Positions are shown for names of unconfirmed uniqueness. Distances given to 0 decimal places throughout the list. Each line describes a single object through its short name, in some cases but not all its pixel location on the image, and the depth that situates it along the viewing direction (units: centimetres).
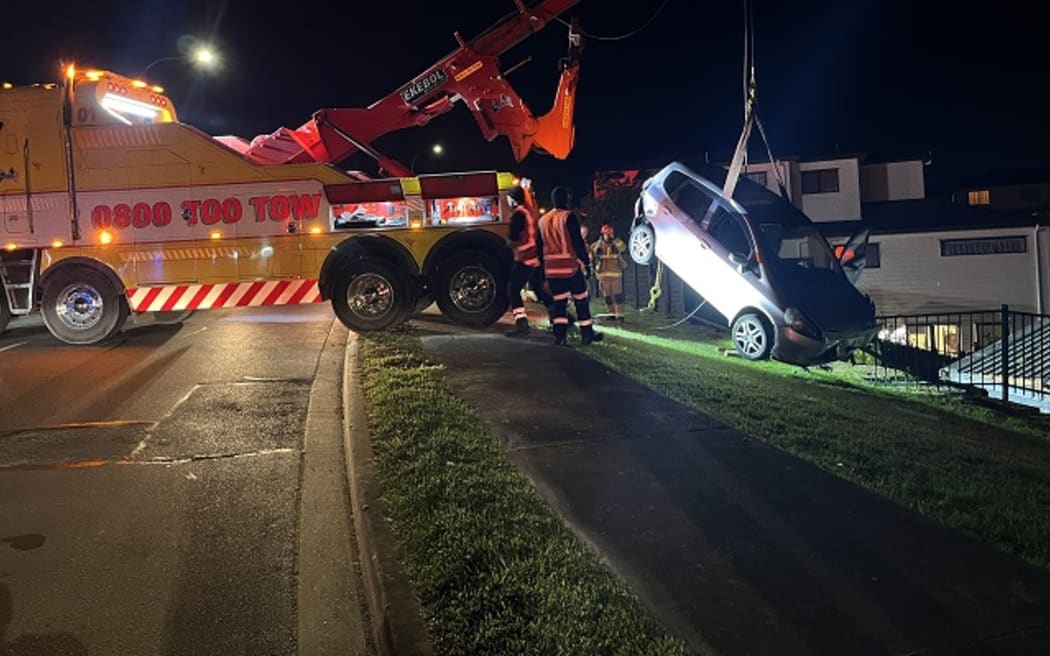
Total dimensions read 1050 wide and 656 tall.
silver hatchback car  1073
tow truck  948
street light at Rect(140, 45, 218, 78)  1758
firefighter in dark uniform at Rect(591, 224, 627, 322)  1416
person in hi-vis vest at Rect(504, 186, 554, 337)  962
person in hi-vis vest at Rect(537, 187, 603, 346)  948
